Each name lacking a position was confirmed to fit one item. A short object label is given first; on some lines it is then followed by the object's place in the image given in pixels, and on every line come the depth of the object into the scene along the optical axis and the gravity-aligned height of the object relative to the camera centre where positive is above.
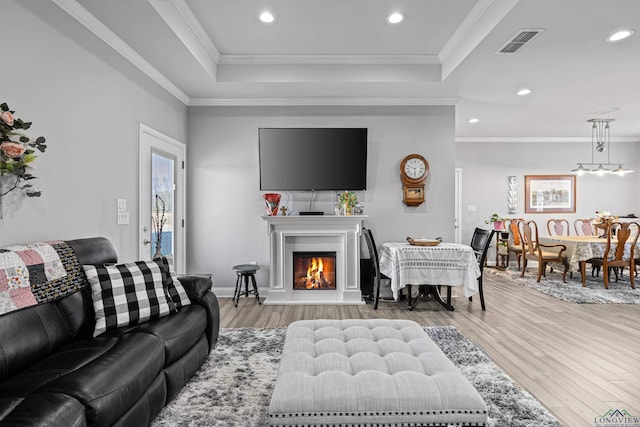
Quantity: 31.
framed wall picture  7.67 +0.37
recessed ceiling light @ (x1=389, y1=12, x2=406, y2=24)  3.18 +1.70
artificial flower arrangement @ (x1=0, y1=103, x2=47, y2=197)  2.01 +0.34
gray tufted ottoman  1.50 -0.77
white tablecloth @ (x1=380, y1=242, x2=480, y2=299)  4.14 -0.64
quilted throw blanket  1.78 -0.34
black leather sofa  1.37 -0.70
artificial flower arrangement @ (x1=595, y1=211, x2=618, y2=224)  5.80 -0.11
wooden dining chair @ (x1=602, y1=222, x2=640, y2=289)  5.42 -0.65
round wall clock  4.78 +0.46
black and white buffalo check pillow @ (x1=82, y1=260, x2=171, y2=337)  2.14 -0.52
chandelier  6.51 +1.35
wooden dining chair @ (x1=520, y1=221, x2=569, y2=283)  5.93 -0.71
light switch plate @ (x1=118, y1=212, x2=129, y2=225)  3.27 -0.07
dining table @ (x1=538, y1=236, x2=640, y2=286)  5.61 -0.61
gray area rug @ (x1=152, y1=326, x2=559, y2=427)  2.03 -1.14
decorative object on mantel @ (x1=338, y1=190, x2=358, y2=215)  4.65 +0.10
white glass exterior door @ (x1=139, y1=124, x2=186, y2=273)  3.70 +0.15
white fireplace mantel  4.56 -0.49
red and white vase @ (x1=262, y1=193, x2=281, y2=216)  4.55 +0.11
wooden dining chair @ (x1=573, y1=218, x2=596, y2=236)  7.28 -0.32
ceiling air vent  3.05 +1.48
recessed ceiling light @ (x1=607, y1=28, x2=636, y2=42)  3.03 +1.49
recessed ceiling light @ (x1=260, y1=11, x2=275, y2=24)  3.16 +1.70
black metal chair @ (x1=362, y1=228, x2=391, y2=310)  4.29 -0.63
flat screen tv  4.71 +0.71
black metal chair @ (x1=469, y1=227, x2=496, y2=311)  4.25 -0.43
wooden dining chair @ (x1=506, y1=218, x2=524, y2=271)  6.78 -0.58
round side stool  4.38 -0.83
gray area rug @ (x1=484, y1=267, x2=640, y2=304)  4.77 -1.13
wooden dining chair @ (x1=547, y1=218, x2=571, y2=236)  7.44 -0.33
